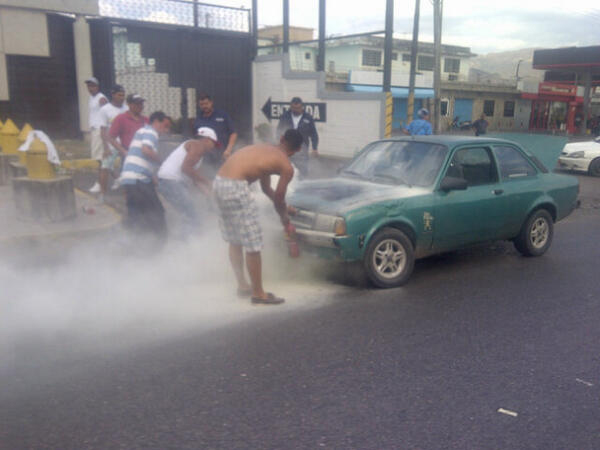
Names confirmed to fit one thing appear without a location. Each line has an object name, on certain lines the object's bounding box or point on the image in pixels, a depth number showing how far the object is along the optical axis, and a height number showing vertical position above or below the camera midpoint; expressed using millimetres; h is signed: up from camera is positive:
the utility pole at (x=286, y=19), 17750 +2016
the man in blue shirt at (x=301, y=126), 9219 -653
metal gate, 14828 +608
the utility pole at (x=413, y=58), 17906 +1004
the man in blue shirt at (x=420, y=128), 10430 -739
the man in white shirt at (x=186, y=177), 5902 -986
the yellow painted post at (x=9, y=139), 11008 -1094
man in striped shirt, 6148 -1017
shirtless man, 4938 -908
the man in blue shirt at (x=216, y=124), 7895 -554
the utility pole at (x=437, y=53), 17750 +1060
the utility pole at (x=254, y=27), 17188 +1692
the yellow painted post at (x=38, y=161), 7531 -1034
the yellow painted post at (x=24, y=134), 10109 -919
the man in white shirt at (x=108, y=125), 8234 -623
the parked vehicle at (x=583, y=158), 16188 -1931
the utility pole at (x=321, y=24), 17000 +1796
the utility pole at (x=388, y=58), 14195 +705
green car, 5438 -1188
